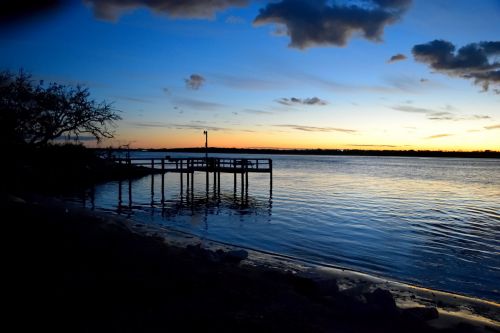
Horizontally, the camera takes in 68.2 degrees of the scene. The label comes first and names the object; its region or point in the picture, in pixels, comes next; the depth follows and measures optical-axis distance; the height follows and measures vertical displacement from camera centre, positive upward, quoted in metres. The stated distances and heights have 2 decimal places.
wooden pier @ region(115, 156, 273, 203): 34.16 -1.23
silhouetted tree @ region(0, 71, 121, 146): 23.07 +2.90
